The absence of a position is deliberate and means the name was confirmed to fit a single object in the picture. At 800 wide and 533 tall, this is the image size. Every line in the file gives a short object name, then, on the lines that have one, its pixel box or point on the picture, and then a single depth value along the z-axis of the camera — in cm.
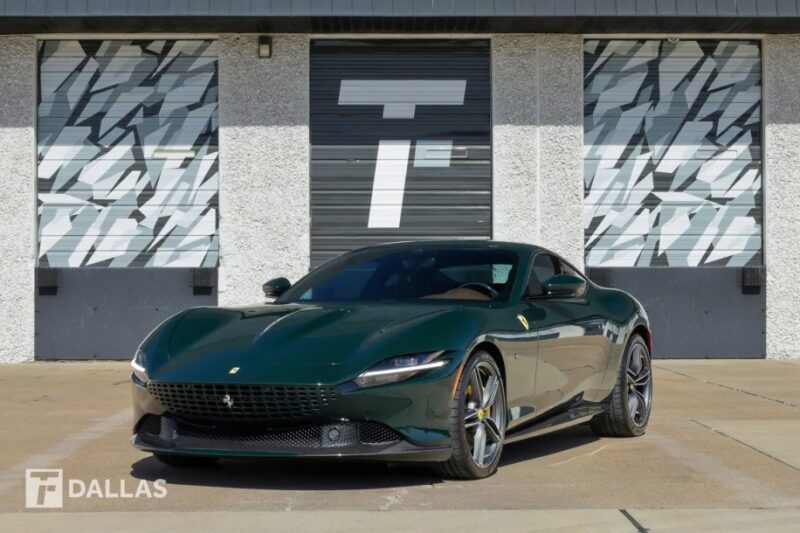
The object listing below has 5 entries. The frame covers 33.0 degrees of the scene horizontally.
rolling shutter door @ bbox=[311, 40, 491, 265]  1587
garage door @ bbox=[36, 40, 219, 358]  1579
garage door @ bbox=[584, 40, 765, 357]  1600
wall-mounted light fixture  1577
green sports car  646
